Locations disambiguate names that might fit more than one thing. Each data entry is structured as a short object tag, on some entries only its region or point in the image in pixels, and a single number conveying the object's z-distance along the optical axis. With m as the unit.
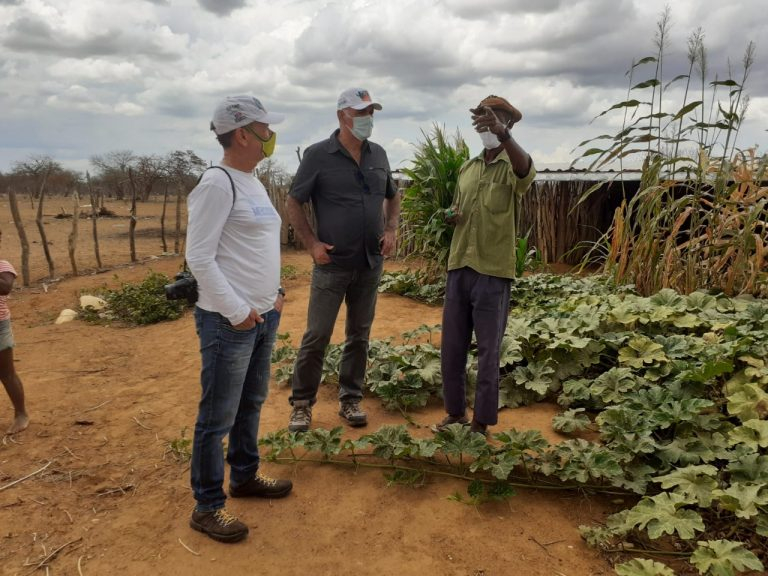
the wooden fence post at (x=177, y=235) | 11.27
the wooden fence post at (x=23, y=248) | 8.40
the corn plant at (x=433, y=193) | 6.65
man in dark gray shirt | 3.14
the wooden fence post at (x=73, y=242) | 9.08
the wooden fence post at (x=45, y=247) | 8.79
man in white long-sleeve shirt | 2.07
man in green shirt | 2.77
